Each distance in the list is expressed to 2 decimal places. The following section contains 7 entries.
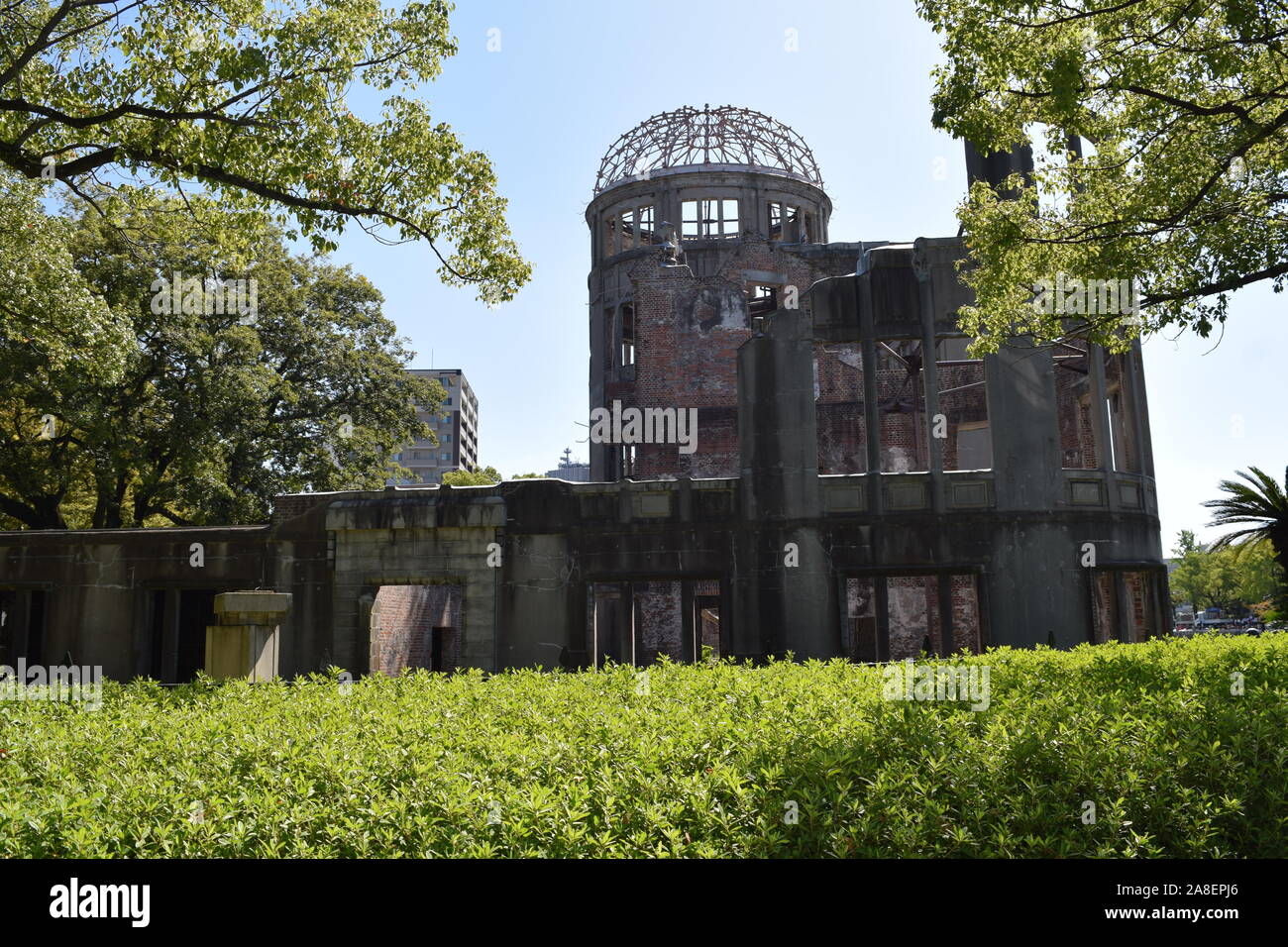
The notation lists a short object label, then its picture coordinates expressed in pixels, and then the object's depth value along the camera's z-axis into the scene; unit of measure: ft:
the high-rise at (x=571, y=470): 498.69
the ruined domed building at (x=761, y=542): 61.26
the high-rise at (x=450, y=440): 396.57
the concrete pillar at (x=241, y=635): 41.14
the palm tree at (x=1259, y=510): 81.20
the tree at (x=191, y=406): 88.17
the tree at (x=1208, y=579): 222.28
